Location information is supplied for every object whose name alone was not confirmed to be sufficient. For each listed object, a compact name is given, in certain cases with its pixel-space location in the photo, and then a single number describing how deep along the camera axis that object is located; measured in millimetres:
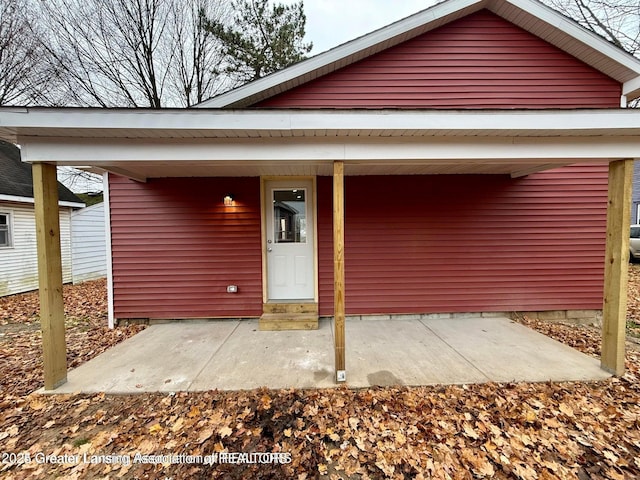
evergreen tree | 10539
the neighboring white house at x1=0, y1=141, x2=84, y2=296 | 6770
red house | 4402
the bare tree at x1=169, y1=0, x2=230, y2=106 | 10633
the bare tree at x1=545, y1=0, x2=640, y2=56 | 7971
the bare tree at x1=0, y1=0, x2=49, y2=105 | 9141
